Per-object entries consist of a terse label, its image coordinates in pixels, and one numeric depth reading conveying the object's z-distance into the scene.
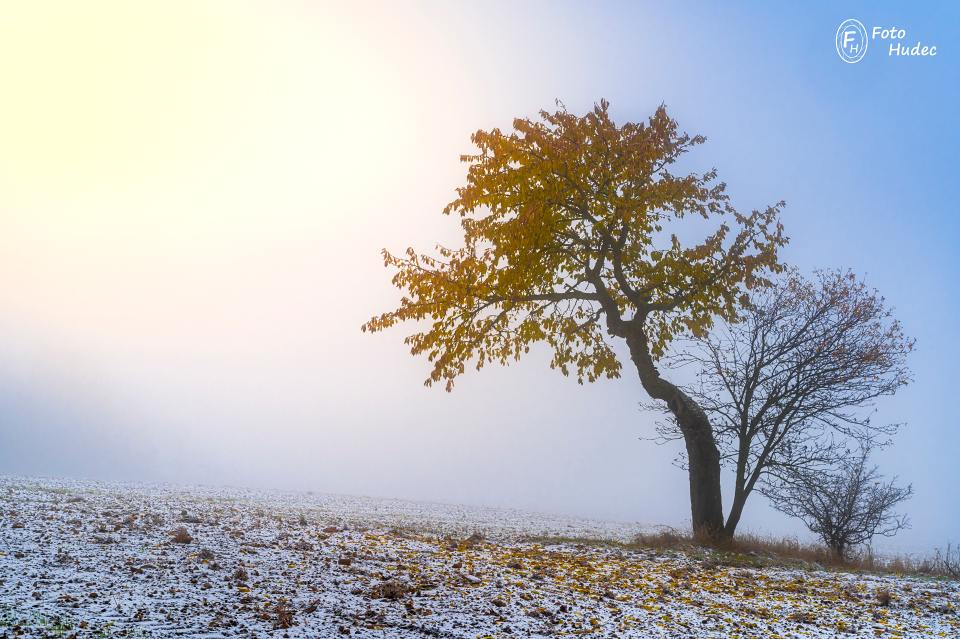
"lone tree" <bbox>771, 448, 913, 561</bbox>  16.75
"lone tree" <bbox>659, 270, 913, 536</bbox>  16.34
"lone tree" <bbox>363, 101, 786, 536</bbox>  15.15
